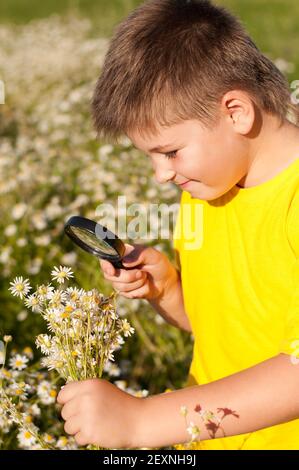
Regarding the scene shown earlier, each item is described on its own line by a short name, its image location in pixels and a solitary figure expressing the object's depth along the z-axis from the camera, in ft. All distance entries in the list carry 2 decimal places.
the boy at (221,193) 4.97
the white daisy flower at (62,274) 5.26
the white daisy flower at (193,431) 4.87
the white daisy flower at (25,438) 5.87
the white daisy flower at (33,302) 5.10
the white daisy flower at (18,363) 5.96
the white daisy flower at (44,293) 5.11
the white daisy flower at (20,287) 5.32
